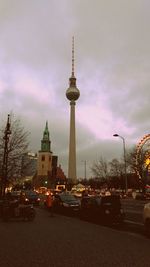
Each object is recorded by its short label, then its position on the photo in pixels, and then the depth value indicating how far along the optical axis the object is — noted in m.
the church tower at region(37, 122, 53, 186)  82.33
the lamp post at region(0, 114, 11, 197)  15.15
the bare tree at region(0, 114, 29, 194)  20.38
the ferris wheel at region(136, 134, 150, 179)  32.98
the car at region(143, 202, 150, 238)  8.46
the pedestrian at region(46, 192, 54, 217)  14.88
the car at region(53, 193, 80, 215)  15.51
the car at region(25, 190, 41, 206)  21.84
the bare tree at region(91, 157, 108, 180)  58.48
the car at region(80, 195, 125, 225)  11.06
